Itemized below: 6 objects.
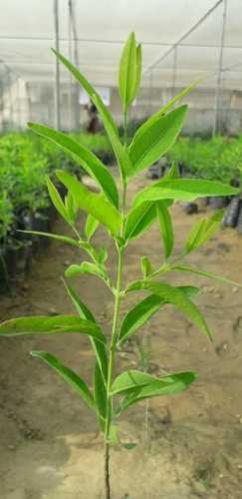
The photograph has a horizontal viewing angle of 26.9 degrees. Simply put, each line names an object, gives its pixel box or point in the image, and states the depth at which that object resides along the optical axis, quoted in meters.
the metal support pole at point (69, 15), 6.98
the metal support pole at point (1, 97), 12.78
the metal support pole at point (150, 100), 13.56
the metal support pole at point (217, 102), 7.46
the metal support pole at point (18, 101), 16.06
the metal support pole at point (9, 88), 14.01
